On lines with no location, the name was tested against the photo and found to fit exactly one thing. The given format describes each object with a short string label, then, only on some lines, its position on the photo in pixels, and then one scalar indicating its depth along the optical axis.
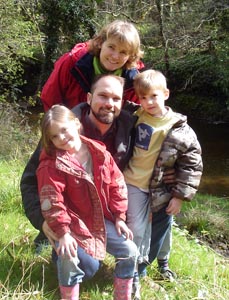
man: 2.95
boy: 3.09
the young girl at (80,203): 2.71
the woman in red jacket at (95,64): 3.05
